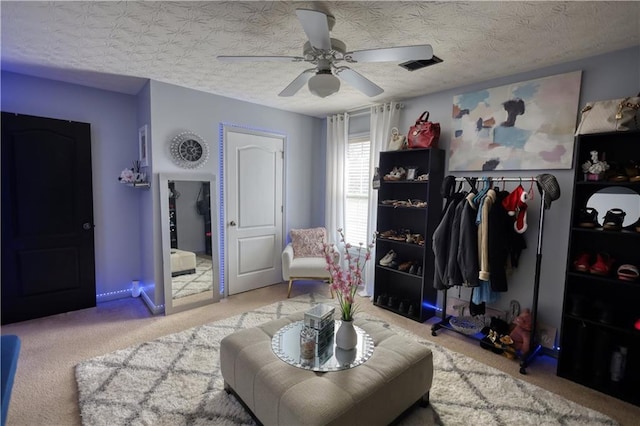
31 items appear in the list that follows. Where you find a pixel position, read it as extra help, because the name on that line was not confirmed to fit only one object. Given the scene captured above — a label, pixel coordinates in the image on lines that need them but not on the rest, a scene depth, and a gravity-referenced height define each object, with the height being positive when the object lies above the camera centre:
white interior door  3.87 -0.29
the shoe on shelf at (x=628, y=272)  2.07 -0.52
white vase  1.92 -0.92
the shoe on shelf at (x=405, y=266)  3.40 -0.84
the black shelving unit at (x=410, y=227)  3.23 -0.43
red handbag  3.14 +0.58
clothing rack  2.43 -0.77
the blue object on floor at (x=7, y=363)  1.26 -0.82
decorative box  1.95 -0.83
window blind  4.10 -0.02
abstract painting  2.48 +0.59
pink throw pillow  4.20 -0.75
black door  3.01 -0.38
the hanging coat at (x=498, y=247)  2.61 -0.47
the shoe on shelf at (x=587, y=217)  2.26 -0.17
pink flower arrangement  1.90 -0.59
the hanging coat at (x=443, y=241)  2.95 -0.48
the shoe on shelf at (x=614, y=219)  2.12 -0.17
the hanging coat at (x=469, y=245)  2.68 -0.47
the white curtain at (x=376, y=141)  3.66 +0.58
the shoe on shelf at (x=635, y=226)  2.05 -0.21
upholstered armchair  3.84 -0.91
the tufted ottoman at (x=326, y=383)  1.46 -1.02
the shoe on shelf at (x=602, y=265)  2.19 -0.50
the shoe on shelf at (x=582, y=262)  2.26 -0.50
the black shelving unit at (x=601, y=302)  2.16 -0.80
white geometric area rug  1.88 -1.38
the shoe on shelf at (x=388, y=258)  3.58 -0.80
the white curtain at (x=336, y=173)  4.26 +0.21
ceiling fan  1.56 +0.76
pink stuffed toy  2.54 -1.17
